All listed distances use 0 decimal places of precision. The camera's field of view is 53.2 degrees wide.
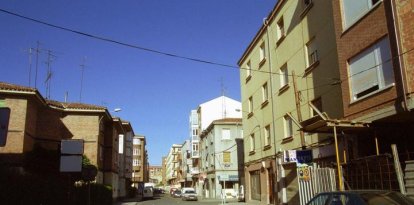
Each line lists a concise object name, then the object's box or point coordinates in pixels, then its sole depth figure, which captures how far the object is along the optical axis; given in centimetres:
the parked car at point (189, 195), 5156
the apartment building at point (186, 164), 8344
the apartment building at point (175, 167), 11169
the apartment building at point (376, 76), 1220
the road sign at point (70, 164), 1270
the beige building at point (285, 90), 1912
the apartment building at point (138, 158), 9606
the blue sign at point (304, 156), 2012
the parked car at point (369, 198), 805
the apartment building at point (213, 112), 6800
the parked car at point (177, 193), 6875
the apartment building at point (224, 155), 5381
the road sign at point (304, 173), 1698
